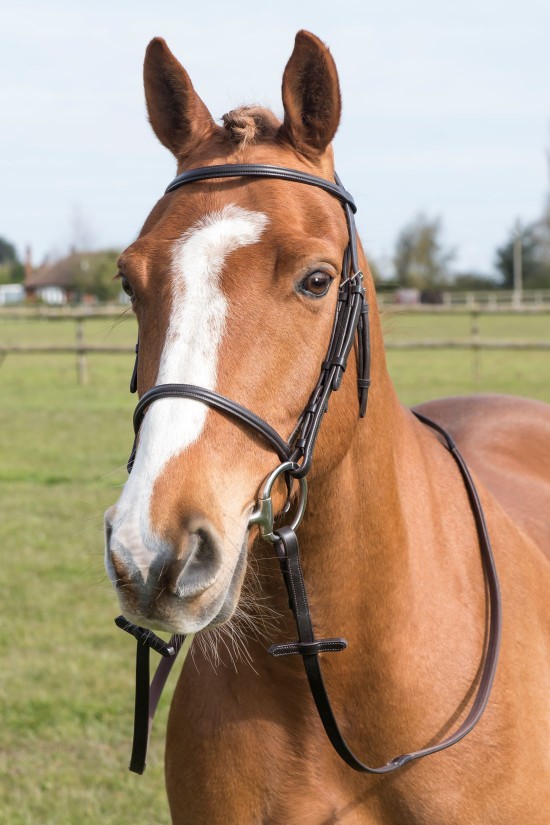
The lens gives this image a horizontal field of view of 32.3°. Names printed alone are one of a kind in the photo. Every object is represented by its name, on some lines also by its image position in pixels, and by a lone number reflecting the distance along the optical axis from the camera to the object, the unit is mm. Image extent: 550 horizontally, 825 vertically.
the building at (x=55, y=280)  87438
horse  1777
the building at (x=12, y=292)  105000
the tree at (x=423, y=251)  83688
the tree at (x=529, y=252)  70000
